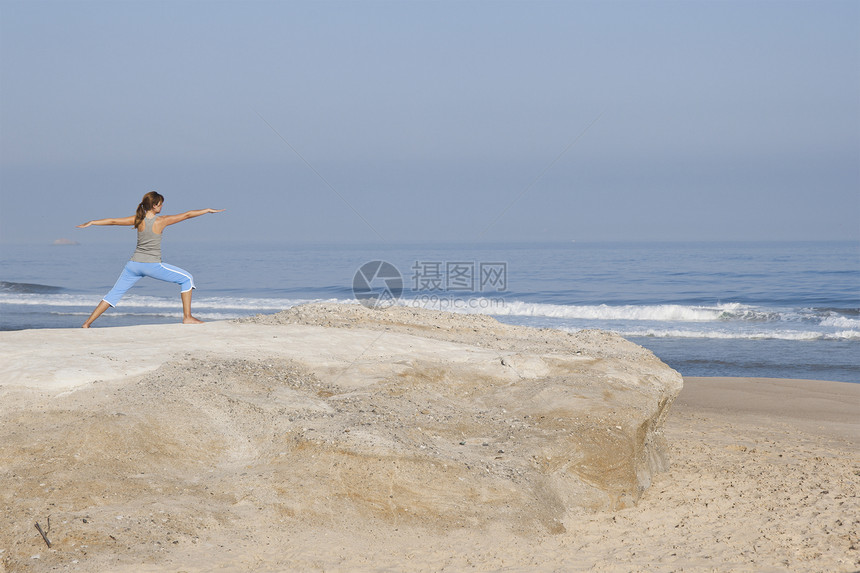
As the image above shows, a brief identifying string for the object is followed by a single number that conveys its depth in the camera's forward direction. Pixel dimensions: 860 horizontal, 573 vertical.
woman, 14.35
